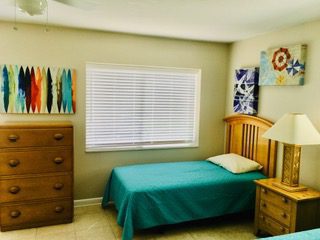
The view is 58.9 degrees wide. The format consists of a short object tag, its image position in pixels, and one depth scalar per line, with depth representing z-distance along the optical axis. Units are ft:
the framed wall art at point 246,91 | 11.92
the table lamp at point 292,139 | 8.73
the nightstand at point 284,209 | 8.46
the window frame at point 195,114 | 12.01
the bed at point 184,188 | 9.39
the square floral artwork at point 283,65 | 9.81
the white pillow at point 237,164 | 11.31
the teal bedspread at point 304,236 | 6.13
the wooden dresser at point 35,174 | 9.73
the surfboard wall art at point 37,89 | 10.68
